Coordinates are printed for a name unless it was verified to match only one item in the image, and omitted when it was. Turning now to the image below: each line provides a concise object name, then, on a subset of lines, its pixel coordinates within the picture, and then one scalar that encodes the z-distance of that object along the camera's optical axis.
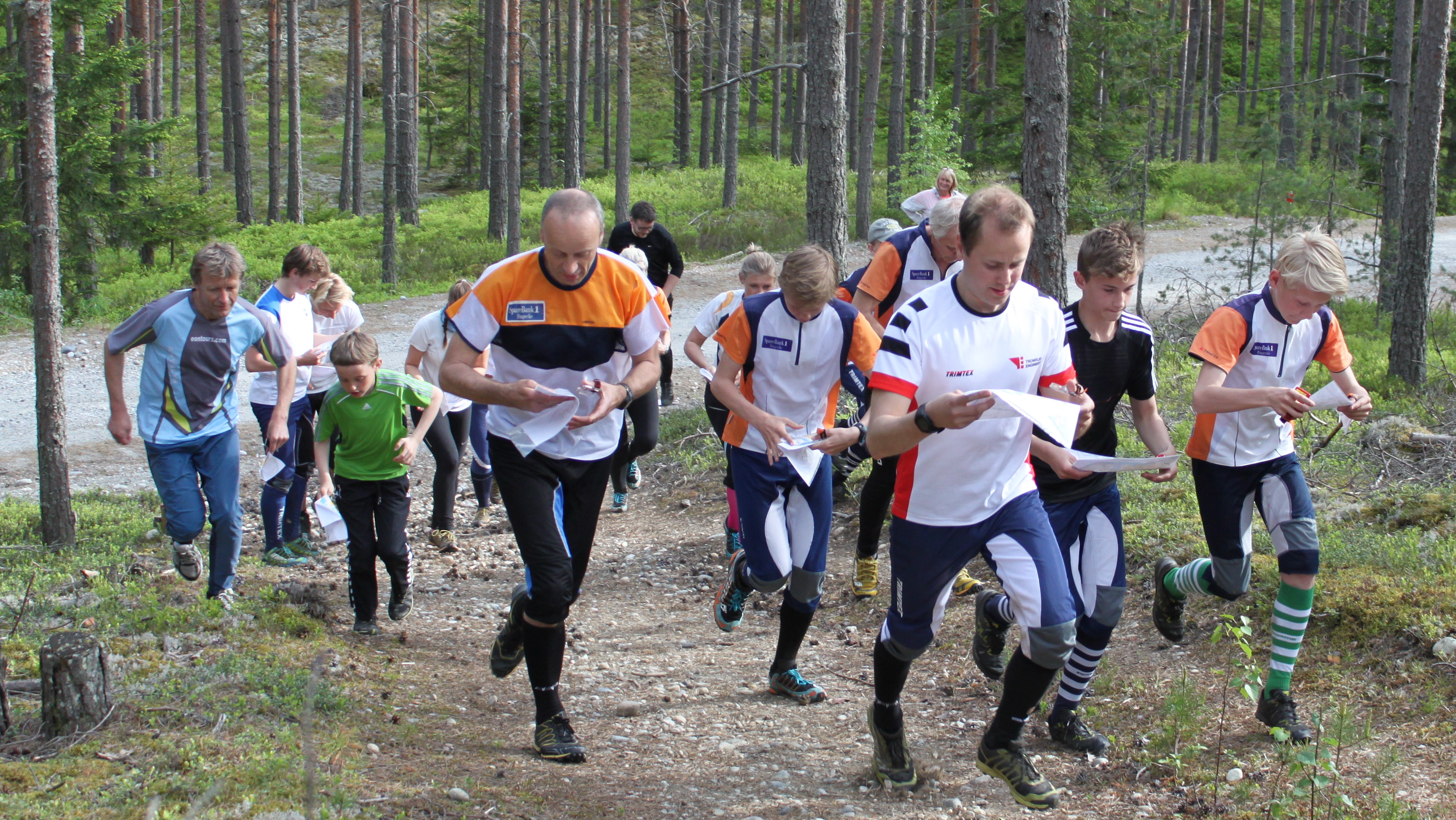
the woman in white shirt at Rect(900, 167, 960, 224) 8.31
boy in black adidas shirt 4.07
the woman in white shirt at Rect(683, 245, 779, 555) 6.70
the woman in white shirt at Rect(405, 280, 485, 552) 7.52
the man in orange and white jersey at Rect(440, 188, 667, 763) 4.21
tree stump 4.00
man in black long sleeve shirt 11.20
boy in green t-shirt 5.97
